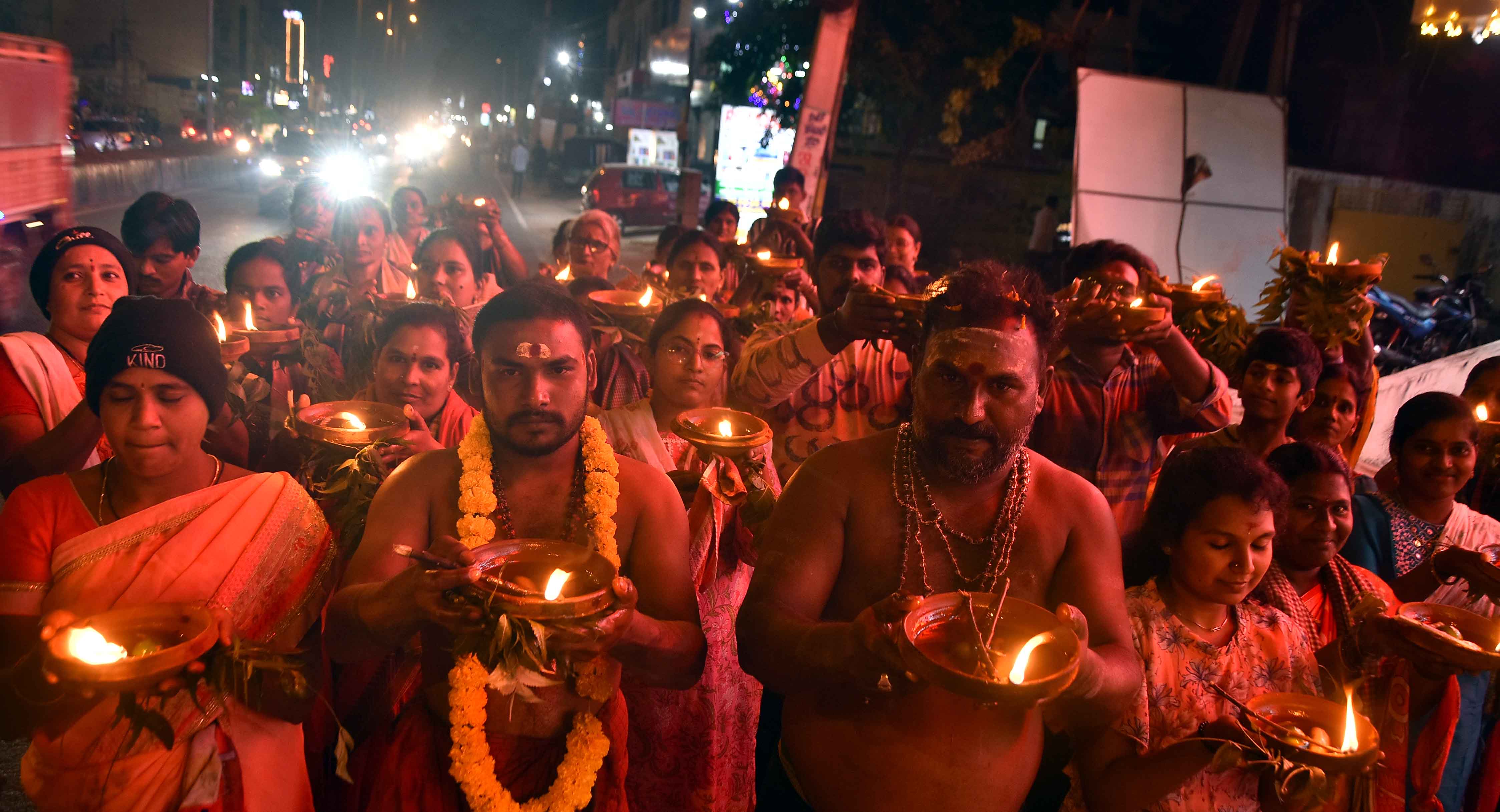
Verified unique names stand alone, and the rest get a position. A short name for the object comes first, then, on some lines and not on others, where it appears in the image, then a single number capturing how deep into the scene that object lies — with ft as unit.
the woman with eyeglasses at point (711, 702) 10.48
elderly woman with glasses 22.57
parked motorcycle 34.37
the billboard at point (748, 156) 69.46
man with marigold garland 7.76
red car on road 87.76
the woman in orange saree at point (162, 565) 7.68
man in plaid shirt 12.91
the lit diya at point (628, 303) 14.57
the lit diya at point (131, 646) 5.64
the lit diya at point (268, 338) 12.00
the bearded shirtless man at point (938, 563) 7.36
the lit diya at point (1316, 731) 7.14
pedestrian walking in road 120.67
